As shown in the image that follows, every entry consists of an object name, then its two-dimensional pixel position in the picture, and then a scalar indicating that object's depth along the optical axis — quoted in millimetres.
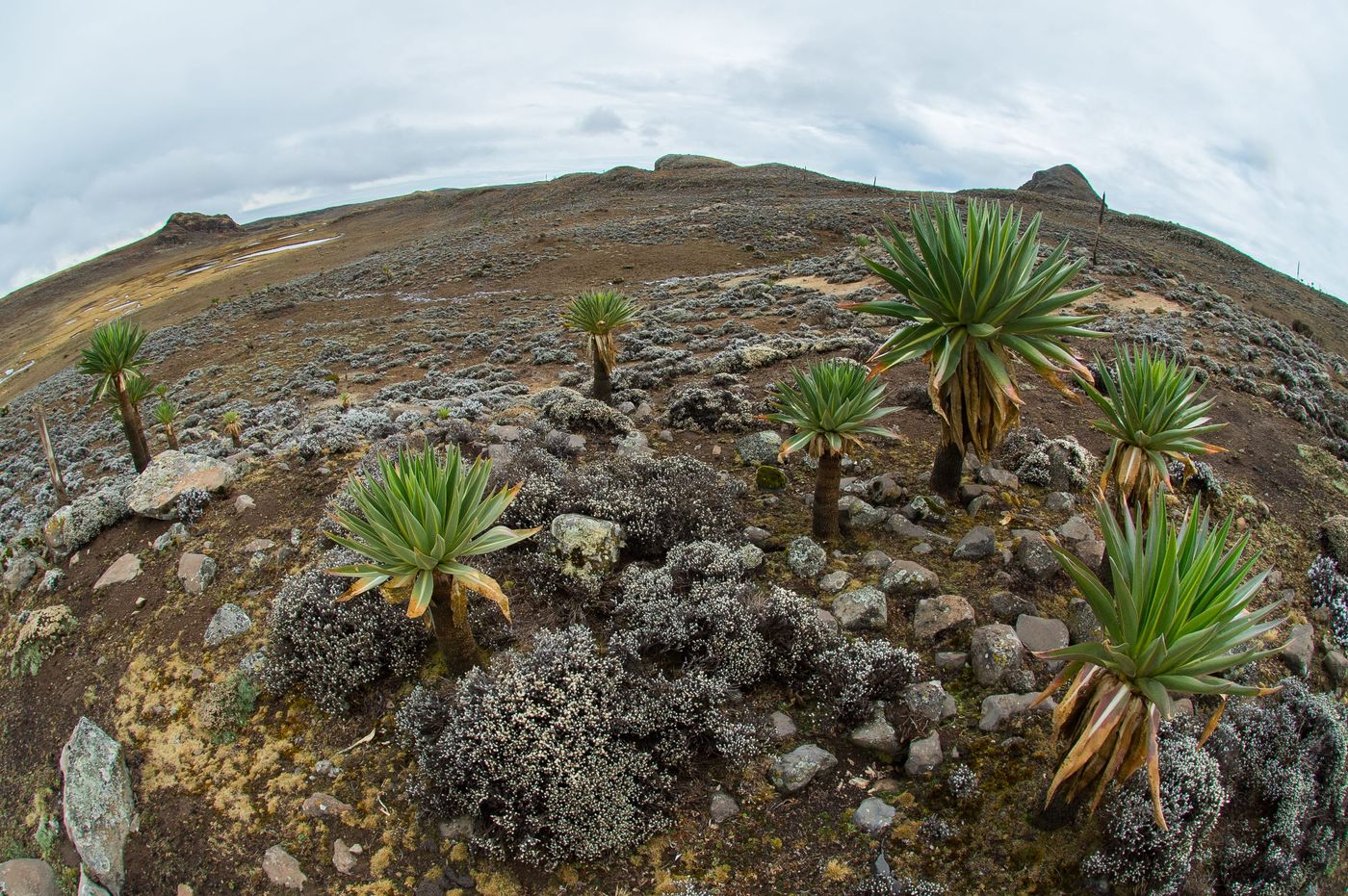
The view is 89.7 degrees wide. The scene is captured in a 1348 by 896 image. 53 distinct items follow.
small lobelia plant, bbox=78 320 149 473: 8844
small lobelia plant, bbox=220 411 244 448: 10805
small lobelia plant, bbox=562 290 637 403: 9383
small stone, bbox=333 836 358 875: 4102
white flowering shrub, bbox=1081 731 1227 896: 3541
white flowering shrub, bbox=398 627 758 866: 3895
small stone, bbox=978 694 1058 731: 4230
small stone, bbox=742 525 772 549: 6172
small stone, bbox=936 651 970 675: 4699
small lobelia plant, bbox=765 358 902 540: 5613
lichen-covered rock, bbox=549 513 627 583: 5637
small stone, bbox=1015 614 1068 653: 4793
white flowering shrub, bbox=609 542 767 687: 4777
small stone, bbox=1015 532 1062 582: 5453
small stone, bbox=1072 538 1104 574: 5812
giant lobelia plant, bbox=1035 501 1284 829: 2990
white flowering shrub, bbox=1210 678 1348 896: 3992
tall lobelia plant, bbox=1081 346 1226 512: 5004
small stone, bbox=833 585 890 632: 5043
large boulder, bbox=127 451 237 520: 7363
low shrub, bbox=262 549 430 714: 5113
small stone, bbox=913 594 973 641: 4938
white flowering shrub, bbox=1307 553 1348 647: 5930
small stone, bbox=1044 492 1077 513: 6523
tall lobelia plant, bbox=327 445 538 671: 4219
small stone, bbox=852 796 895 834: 3822
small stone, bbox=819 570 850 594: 5477
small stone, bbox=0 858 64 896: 4703
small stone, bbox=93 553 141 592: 6859
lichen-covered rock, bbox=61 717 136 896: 4547
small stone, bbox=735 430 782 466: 7727
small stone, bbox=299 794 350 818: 4414
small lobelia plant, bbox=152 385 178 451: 9930
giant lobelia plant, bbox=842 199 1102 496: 5074
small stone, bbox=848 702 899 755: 4211
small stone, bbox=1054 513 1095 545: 6098
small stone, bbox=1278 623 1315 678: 5289
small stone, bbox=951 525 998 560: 5724
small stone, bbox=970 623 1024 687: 4520
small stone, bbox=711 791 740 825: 4004
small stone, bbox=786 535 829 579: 5684
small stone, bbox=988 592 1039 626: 5078
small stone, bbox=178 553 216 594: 6500
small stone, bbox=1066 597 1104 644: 4924
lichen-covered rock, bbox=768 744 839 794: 4078
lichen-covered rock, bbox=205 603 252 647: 5902
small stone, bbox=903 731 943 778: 4043
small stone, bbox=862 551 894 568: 5645
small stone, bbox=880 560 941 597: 5312
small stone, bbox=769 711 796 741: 4391
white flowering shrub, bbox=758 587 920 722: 4473
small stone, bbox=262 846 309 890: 4117
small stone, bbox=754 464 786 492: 7027
